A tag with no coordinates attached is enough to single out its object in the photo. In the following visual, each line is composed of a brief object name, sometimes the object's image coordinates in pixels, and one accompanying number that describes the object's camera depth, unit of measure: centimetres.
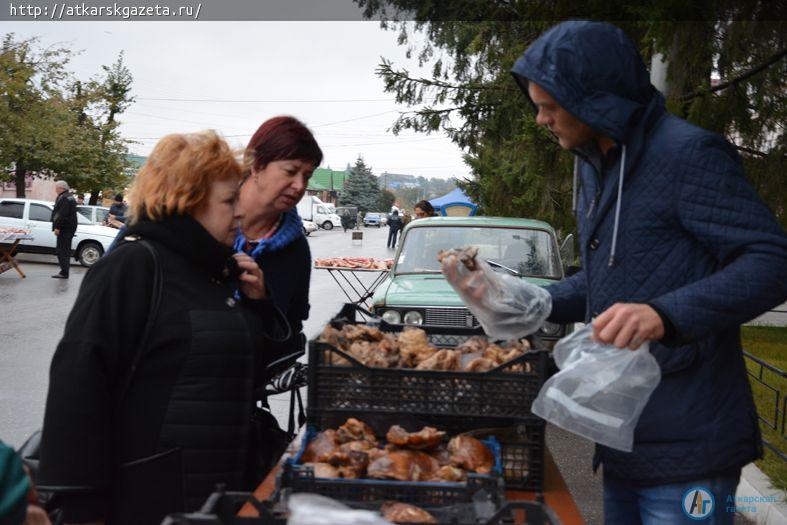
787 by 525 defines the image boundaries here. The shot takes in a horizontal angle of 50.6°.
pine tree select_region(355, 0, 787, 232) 564
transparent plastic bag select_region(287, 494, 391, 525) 126
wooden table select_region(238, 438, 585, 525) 227
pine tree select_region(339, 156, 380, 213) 10588
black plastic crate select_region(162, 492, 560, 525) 157
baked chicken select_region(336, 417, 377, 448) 239
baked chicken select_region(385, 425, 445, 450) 232
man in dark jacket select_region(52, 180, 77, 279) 1881
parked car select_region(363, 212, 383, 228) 8838
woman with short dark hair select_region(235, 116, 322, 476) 358
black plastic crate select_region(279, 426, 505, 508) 204
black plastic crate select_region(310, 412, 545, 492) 243
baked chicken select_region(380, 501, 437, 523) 187
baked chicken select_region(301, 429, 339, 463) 229
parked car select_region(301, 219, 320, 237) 5878
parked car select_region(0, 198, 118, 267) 2170
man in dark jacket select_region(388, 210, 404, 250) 3988
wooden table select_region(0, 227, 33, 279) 1800
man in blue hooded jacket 204
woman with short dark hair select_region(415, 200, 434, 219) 1476
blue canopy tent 3281
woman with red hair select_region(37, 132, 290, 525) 241
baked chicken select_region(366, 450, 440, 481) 215
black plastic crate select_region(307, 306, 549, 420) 241
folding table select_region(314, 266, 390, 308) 1444
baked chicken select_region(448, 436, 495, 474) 223
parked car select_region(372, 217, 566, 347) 827
